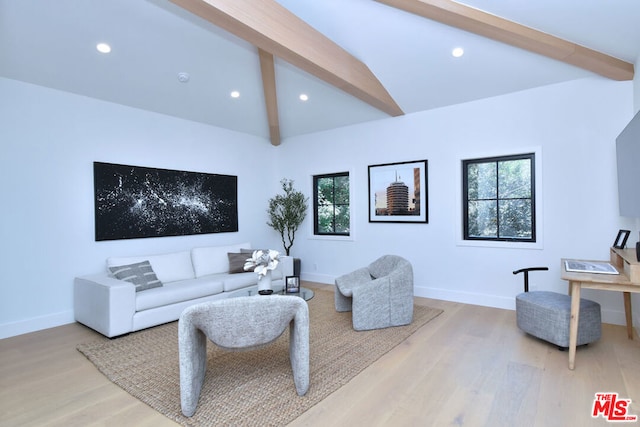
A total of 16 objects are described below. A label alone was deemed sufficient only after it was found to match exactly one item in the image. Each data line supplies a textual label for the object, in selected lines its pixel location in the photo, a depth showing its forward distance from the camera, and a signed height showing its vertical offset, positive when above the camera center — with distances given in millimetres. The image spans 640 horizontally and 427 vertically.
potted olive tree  5930 -19
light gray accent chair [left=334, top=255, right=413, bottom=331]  3436 -971
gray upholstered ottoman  2801 -988
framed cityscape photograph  4750 +275
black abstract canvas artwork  4121 +146
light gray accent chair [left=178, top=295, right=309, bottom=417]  1999 -767
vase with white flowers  3189 -545
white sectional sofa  3312 -894
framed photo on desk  2987 -310
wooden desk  2348 -543
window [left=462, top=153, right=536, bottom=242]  4039 +136
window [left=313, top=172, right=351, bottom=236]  5695 +107
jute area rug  2066 -1267
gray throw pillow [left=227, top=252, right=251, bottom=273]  4684 -733
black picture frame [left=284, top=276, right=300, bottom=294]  3627 -841
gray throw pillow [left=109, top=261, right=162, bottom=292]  3678 -720
